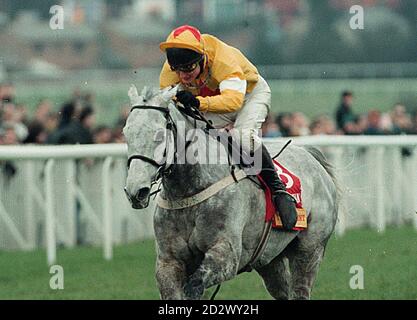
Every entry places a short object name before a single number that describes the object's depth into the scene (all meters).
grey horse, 12.78
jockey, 13.63
